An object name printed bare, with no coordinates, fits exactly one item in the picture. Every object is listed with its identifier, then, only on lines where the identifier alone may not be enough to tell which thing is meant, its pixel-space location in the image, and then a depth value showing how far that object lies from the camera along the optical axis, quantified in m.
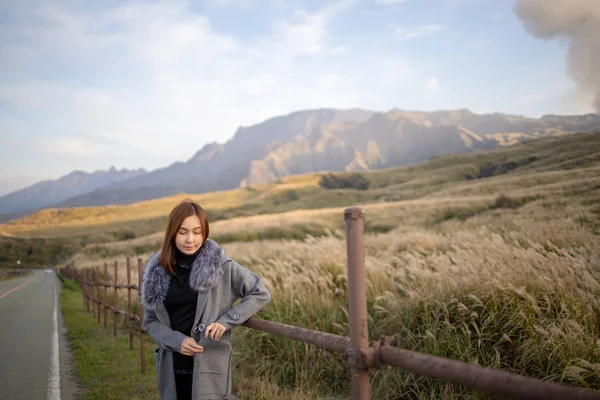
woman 2.84
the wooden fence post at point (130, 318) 8.01
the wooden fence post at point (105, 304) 10.40
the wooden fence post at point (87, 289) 15.71
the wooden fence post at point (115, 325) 9.46
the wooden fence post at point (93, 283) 12.91
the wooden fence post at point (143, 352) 6.63
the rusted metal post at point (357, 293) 1.86
